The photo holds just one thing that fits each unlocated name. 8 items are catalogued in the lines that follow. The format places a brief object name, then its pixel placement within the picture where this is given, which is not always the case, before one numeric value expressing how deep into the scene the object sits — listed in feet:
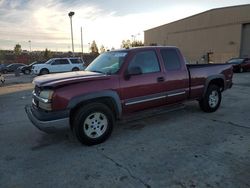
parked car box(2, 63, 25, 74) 128.71
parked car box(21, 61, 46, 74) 106.73
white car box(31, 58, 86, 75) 77.51
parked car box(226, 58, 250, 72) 76.28
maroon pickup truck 14.30
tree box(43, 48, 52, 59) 208.27
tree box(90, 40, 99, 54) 238.58
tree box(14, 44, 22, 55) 254.68
